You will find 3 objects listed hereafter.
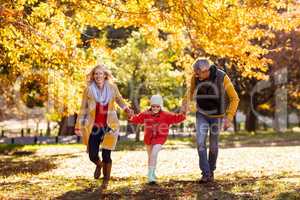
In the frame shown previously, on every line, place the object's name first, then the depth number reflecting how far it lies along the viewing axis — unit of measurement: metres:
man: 13.06
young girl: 13.81
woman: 13.27
